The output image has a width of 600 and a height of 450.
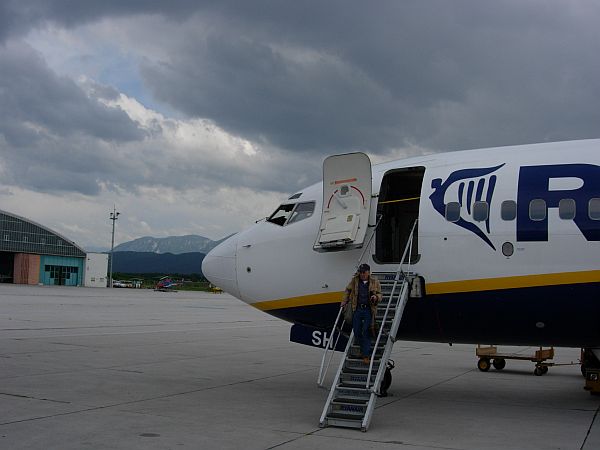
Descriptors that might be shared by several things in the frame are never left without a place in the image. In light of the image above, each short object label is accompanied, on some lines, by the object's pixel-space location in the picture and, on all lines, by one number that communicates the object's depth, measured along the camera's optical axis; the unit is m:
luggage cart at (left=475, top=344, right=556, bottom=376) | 19.88
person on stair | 12.11
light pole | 112.03
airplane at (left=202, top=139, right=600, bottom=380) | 11.95
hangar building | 100.81
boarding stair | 10.93
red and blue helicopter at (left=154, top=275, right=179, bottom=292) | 107.56
